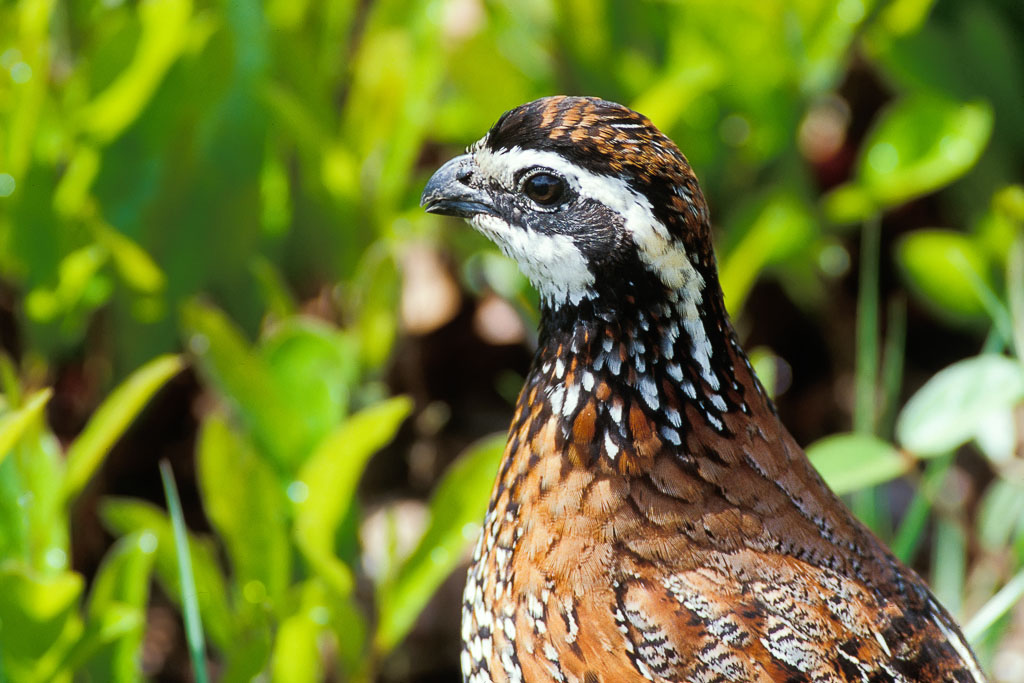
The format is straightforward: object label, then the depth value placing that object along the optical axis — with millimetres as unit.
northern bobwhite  4480
